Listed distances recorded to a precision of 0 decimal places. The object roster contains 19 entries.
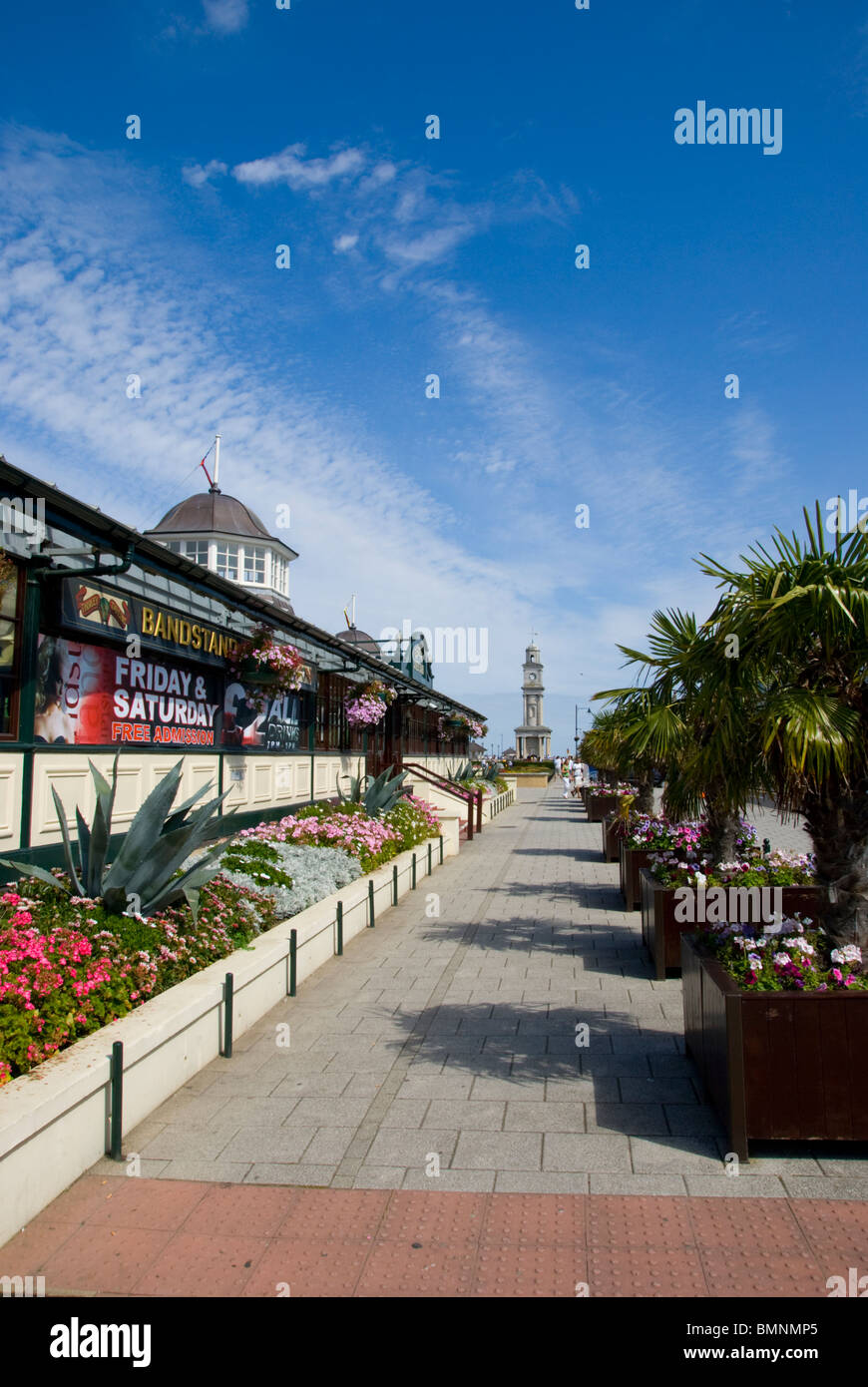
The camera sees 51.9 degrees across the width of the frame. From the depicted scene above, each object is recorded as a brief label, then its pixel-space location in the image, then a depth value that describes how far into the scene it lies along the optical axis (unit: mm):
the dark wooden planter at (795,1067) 4391
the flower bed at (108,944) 4715
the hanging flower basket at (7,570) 6645
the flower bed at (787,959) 4688
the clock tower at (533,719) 127250
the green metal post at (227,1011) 6012
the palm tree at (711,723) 5105
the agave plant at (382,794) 15414
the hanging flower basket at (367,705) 17125
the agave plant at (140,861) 6449
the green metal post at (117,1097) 4539
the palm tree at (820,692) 4562
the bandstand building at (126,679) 7488
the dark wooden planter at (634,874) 11344
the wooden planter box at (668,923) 7758
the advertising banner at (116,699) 8297
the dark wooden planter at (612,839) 16912
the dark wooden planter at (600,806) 24306
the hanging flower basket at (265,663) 12125
